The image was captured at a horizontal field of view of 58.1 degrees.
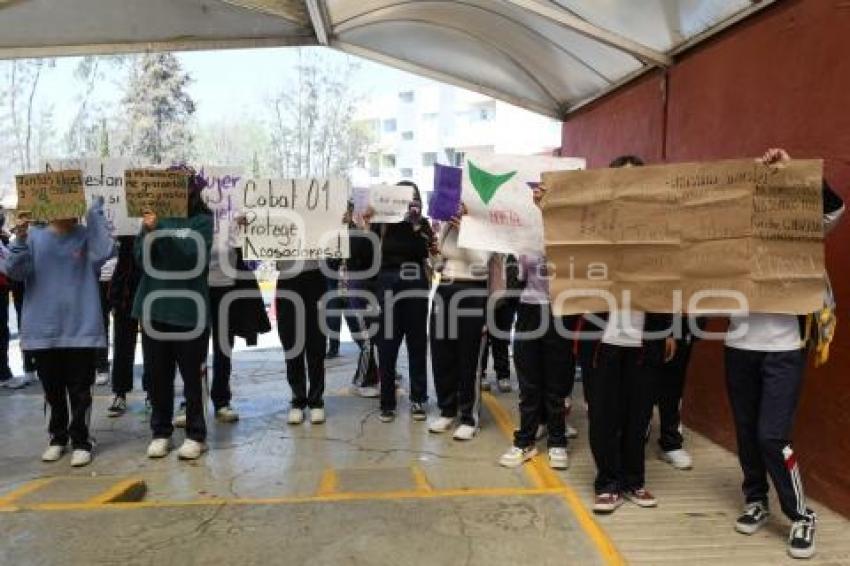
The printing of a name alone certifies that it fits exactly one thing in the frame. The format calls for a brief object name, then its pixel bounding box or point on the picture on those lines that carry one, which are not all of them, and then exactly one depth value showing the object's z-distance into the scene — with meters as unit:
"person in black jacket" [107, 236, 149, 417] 6.19
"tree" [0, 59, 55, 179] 25.95
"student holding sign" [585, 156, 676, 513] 4.25
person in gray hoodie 5.14
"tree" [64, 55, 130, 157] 28.78
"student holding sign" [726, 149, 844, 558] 3.76
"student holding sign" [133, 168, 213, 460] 5.26
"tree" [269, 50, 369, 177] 31.09
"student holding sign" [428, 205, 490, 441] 5.79
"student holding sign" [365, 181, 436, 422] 6.21
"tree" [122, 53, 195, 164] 30.12
